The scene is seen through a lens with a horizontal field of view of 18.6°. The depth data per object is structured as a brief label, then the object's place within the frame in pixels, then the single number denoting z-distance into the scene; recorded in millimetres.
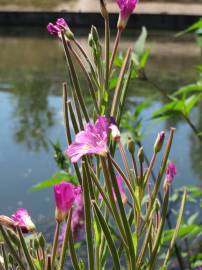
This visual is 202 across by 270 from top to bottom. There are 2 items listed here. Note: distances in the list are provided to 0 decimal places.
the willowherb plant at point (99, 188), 354
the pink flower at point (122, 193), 458
